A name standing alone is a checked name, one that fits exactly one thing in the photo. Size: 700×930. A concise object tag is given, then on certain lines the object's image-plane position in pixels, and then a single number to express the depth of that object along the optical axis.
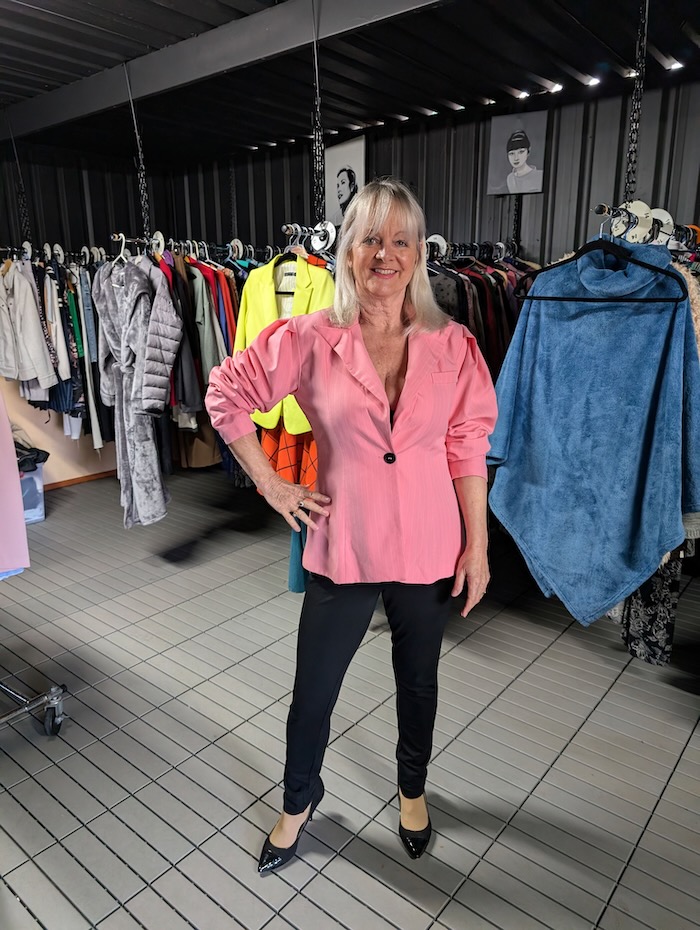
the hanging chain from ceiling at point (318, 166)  2.92
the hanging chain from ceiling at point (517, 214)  4.45
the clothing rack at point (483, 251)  4.04
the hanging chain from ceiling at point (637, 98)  2.32
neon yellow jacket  2.73
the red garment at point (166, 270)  3.54
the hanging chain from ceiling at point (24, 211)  5.01
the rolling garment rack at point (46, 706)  2.39
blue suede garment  2.16
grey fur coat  3.43
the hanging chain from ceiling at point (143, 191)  3.69
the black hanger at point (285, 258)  2.96
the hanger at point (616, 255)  2.11
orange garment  2.78
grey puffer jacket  3.41
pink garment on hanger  2.04
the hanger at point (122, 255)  3.66
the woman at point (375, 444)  1.57
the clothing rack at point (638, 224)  2.39
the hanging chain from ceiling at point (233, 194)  5.95
